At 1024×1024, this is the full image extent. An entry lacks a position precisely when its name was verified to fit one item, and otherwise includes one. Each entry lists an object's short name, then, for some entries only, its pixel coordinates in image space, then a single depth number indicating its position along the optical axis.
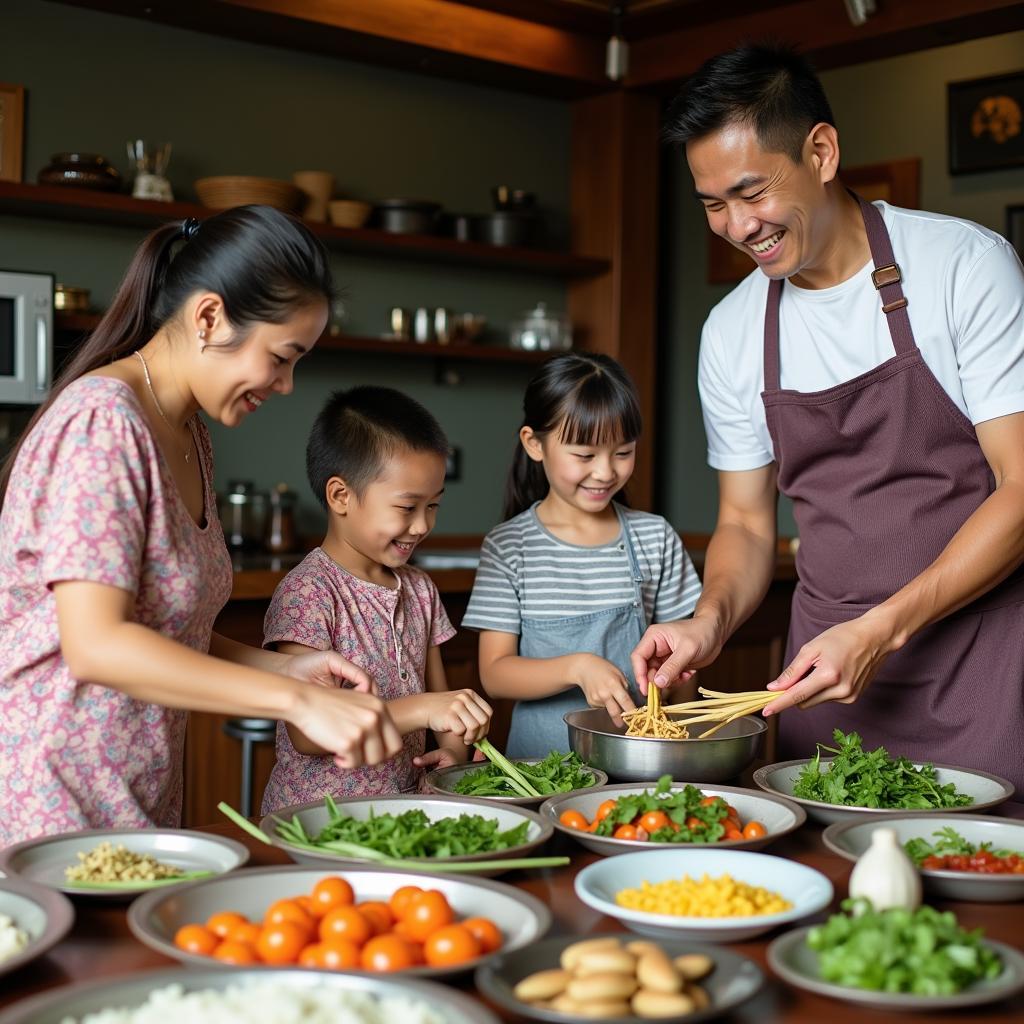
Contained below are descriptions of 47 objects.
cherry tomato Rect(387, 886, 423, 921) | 1.28
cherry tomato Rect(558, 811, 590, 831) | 1.60
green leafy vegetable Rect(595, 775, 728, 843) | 1.54
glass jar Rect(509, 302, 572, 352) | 5.43
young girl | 2.59
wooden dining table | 1.13
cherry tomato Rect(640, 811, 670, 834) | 1.56
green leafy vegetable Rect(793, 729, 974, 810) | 1.74
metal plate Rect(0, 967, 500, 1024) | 1.03
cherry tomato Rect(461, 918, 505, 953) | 1.21
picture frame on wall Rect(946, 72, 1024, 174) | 5.07
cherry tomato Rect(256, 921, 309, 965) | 1.17
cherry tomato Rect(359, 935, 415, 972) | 1.16
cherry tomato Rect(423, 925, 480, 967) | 1.17
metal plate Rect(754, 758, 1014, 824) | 1.69
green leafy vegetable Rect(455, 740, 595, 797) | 1.84
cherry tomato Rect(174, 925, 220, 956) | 1.18
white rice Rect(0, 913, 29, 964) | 1.18
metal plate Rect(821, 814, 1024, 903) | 1.42
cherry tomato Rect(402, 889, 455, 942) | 1.23
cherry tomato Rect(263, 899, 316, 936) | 1.22
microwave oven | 4.06
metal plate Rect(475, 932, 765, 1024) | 1.06
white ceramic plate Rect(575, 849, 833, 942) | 1.25
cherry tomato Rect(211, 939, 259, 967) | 1.15
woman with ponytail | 1.46
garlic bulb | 1.23
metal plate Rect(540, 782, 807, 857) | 1.52
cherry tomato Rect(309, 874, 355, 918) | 1.27
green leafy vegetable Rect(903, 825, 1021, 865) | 1.49
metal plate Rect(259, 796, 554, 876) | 1.48
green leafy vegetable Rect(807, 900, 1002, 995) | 1.10
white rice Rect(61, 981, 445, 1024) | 1.01
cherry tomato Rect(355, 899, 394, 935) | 1.24
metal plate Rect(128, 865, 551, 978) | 1.24
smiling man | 2.11
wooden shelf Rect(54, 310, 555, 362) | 4.35
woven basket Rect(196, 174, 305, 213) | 4.50
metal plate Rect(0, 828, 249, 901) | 1.43
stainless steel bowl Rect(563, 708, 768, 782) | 1.83
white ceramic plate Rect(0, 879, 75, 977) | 1.17
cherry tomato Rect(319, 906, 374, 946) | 1.20
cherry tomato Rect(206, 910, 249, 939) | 1.21
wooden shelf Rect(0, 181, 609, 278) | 4.20
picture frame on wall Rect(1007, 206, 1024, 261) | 5.09
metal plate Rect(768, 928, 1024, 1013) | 1.08
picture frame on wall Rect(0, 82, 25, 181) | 4.33
